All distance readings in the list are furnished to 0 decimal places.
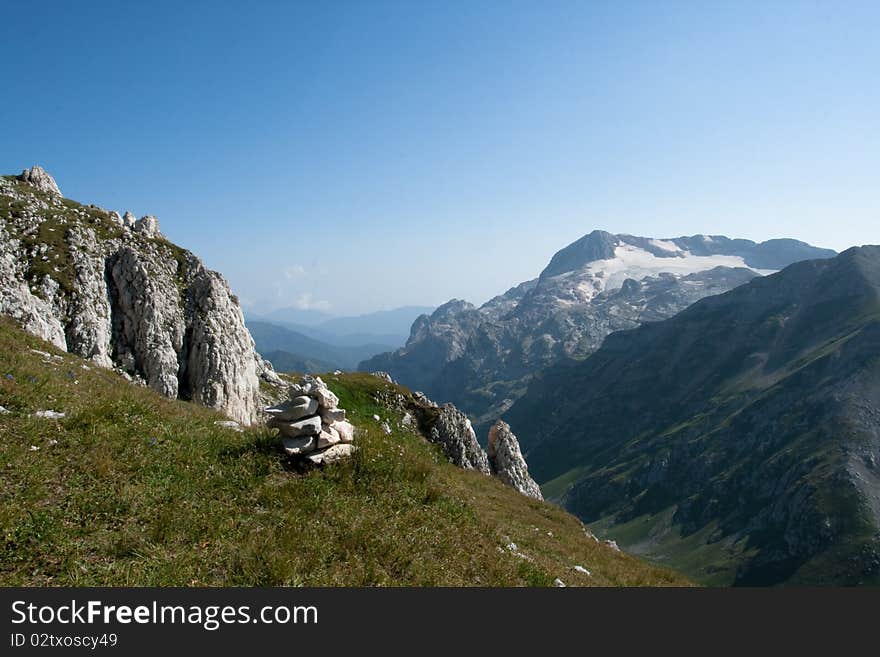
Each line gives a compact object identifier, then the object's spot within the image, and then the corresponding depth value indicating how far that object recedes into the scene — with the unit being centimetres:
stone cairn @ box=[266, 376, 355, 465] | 1198
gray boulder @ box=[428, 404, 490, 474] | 4228
